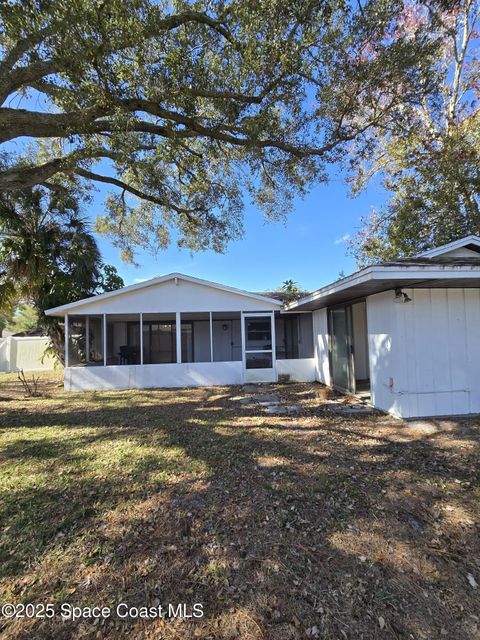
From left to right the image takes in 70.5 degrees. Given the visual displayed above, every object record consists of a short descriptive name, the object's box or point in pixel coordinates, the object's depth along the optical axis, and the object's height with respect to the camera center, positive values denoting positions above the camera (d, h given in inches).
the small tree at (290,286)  1122.4 +187.7
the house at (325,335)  249.0 +7.7
